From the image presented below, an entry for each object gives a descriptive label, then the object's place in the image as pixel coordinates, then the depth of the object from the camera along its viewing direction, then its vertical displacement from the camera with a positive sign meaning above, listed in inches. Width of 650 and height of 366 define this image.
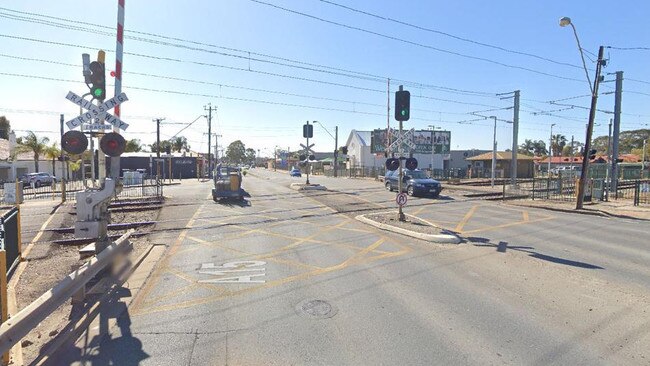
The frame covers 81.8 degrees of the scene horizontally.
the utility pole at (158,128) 1679.1 +162.8
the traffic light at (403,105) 471.8 +78.8
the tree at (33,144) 1657.2 +71.6
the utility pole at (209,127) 2432.1 +239.2
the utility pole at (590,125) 669.3 +82.0
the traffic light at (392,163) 491.8 +5.1
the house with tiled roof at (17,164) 1516.9 -16.8
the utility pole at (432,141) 2333.5 +163.7
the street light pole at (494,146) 1285.7 +78.4
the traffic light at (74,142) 227.5 +11.7
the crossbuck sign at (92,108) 229.9 +33.0
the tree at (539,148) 4468.5 +257.1
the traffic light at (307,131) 1141.7 +105.8
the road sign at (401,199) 483.0 -41.4
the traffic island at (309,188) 1053.8 -64.0
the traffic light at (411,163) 480.1 +5.4
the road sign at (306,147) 1131.0 +55.7
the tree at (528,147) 4420.8 +267.0
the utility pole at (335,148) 2364.4 +112.1
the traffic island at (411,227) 378.6 -69.7
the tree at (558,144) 4133.9 +298.0
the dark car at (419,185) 884.6 -41.1
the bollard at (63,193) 722.2 -63.4
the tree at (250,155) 7091.5 +180.1
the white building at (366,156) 2485.2 +72.0
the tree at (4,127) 2407.7 +215.0
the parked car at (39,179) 1339.8 -69.0
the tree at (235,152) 5708.7 +192.0
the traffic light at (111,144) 234.2 +11.3
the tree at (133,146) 2799.5 +126.5
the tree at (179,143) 3715.6 +203.2
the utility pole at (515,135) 1119.6 +103.0
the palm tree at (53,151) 1520.2 +40.3
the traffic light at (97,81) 238.2 +51.7
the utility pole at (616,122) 916.6 +118.8
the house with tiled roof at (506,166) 1990.5 +15.5
